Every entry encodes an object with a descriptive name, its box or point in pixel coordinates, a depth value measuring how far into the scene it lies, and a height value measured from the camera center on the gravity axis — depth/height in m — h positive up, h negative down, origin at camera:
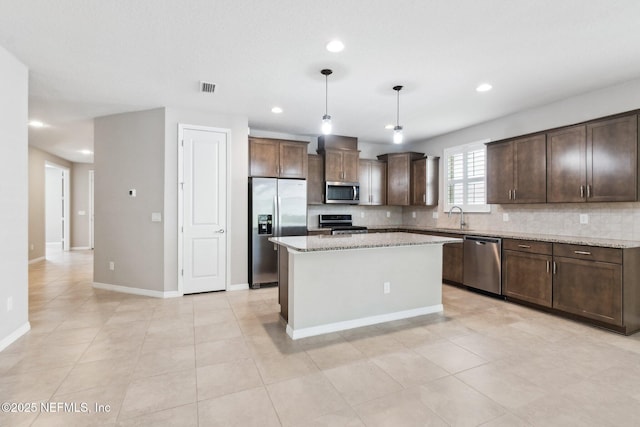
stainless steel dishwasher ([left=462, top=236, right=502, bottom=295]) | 4.23 -0.72
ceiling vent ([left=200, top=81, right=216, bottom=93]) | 3.50 +1.46
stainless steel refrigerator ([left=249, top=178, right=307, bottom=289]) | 4.82 -0.11
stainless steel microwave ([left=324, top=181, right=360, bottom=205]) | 5.79 +0.40
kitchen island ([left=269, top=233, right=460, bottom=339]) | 3.02 -0.72
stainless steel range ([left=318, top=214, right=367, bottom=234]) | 5.82 -0.21
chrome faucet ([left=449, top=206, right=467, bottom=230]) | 5.46 -0.11
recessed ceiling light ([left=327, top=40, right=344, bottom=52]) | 2.61 +1.44
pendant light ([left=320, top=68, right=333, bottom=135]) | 3.09 +0.93
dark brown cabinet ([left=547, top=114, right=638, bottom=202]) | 3.23 +0.58
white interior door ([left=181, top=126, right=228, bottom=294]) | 4.50 +0.05
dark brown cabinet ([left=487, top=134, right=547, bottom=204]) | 4.02 +0.59
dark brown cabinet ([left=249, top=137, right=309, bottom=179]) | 5.03 +0.92
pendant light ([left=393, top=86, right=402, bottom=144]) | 3.45 +0.90
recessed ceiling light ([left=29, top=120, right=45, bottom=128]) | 4.92 +1.46
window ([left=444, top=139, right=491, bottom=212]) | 5.13 +0.63
